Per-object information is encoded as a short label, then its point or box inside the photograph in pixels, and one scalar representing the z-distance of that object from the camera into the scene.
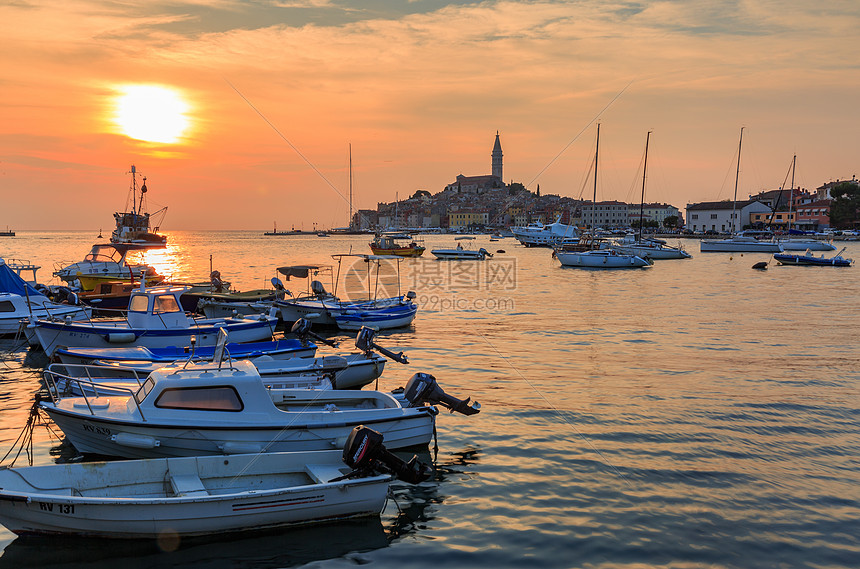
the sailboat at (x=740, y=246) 99.94
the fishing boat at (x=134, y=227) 101.69
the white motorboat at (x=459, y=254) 93.19
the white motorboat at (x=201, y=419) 11.73
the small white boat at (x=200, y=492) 9.30
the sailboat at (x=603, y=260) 75.31
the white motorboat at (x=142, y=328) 22.41
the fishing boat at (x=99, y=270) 40.41
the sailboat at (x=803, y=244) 102.19
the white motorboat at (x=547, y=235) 126.69
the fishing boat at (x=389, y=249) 89.99
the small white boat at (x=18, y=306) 27.25
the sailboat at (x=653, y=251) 90.44
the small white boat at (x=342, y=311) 30.75
